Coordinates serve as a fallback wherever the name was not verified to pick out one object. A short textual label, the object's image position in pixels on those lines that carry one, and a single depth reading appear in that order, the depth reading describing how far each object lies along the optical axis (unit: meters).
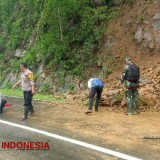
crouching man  11.66
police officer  11.07
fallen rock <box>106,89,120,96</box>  12.89
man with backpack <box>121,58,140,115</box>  11.12
